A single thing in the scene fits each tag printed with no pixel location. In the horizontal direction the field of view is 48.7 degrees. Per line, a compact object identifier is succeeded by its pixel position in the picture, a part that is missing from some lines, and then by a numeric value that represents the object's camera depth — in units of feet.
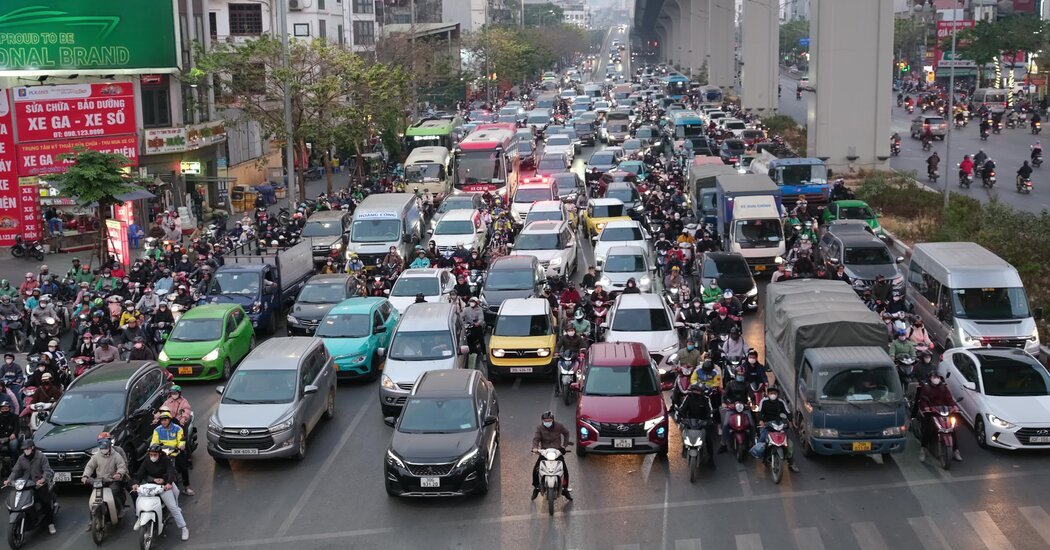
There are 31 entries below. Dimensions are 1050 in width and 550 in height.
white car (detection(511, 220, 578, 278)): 101.14
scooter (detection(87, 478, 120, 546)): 49.21
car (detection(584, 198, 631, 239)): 124.47
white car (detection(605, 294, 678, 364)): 71.77
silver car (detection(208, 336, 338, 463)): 57.31
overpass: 158.51
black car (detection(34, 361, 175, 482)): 55.16
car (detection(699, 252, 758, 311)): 90.58
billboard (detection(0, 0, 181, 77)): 133.69
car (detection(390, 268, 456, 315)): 87.51
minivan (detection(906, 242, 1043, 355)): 69.21
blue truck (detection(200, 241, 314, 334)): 88.12
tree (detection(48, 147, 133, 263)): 107.96
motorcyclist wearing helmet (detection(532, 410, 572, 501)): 51.42
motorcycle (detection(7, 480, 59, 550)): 49.11
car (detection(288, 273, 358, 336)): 84.53
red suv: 56.24
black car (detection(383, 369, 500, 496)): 51.31
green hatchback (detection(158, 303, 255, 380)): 75.05
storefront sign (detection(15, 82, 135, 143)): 122.93
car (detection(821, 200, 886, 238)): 112.98
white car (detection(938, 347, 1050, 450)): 55.88
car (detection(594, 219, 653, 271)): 106.52
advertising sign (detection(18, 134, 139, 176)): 121.80
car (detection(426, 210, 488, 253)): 111.24
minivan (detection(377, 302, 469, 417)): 65.46
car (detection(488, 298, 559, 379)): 72.33
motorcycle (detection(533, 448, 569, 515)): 50.80
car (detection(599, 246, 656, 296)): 92.22
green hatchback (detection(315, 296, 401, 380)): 74.49
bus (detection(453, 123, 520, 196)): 147.13
